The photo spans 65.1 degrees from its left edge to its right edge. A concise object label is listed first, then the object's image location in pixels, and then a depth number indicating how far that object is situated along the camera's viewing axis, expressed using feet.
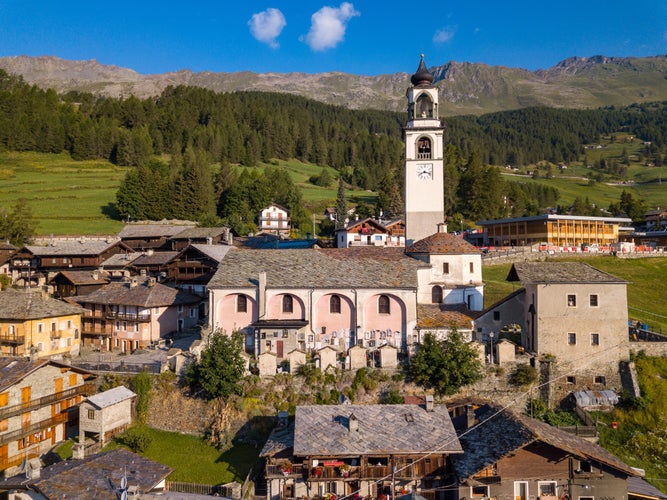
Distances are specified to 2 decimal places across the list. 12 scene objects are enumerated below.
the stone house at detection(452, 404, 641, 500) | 79.71
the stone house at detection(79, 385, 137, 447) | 107.04
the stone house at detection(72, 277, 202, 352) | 151.12
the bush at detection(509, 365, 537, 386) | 111.96
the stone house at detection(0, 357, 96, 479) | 106.63
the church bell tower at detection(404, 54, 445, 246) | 175.01
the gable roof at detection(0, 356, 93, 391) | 110.22
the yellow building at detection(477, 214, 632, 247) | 254.27
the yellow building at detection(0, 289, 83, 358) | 138.31
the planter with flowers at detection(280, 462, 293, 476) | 82.86
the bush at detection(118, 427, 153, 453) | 103.50
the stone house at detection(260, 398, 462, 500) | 82.07
